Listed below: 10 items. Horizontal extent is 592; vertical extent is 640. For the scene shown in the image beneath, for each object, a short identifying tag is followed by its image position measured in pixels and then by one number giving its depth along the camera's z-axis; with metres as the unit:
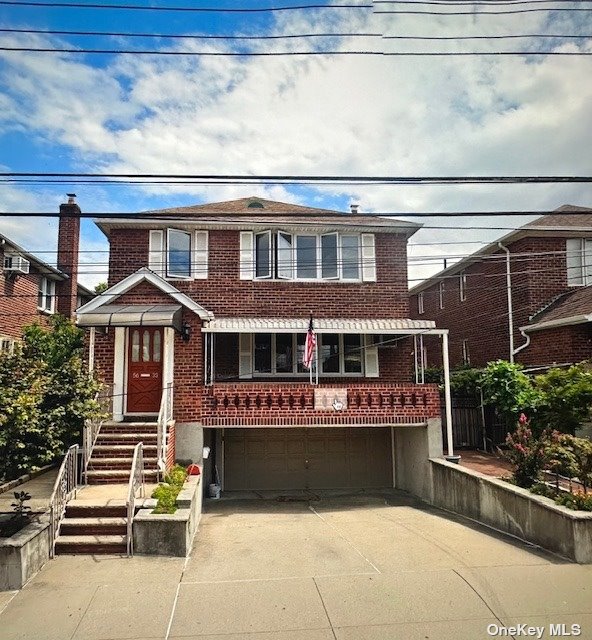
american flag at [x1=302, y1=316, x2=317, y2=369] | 11.65
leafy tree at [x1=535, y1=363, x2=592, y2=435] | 10.91
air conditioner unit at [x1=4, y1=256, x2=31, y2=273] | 17.06
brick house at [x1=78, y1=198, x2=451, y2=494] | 14.16
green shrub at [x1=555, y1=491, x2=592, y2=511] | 7.36
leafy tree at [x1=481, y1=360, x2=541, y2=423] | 12.80
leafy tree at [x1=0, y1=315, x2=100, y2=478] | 6.59
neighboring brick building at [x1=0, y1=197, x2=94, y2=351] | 16.95
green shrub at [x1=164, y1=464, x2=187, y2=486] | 9.30
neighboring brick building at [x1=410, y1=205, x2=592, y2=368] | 14.53
